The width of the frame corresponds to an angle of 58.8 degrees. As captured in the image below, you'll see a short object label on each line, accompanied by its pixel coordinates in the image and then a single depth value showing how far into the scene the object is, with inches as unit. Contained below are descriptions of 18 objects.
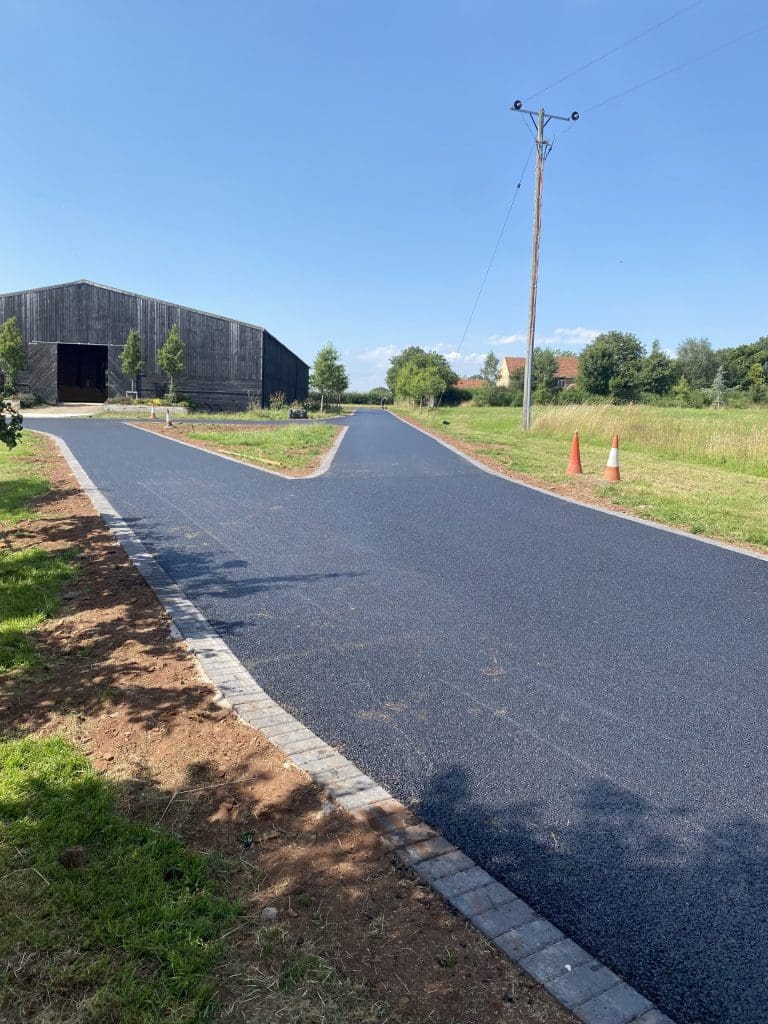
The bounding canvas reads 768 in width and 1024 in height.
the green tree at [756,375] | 3355.1
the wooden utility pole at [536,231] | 942.4
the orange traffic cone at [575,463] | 509.7
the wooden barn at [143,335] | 1688.0
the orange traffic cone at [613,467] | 469.4
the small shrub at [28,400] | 1632.3
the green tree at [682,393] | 2538.9
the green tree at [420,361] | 4475.1
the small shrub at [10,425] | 267.7
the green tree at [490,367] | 5378.9
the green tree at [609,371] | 2933.1
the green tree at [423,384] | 2689.5
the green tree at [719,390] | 2597.9
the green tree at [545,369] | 3540.4
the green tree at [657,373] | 2999.5
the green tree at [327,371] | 2519.7
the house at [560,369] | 4062.0
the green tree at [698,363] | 3690.9
